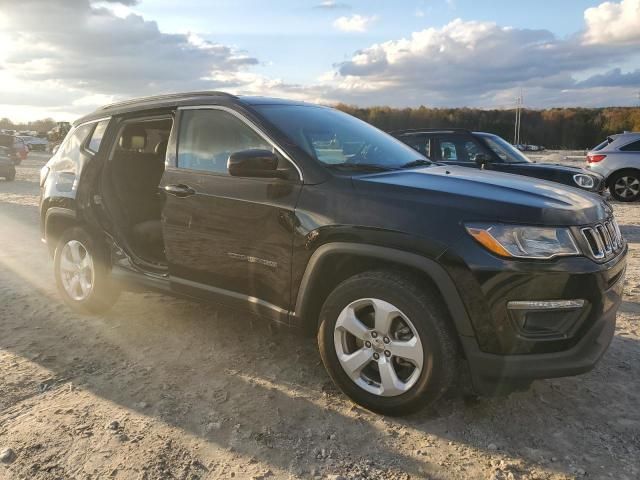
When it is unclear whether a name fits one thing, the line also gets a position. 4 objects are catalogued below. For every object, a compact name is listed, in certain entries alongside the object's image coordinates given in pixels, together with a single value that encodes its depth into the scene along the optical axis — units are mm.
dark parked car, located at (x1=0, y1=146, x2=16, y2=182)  18859
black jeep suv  2646
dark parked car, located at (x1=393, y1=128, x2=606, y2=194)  8219
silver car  12422
